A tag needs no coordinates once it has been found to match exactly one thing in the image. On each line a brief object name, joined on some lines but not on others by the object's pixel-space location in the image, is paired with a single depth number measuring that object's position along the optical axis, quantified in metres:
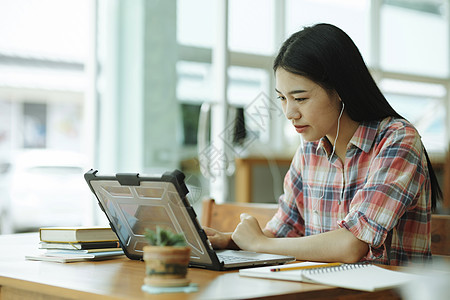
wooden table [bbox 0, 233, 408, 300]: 2.25
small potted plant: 2.25
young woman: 2.73
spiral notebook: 2.30
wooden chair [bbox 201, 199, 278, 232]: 3.45
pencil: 2.46
